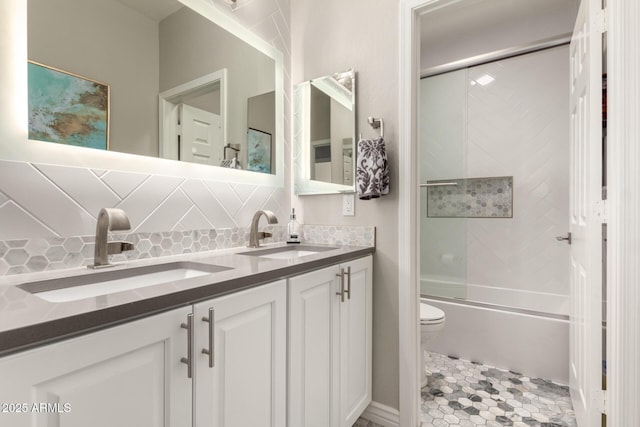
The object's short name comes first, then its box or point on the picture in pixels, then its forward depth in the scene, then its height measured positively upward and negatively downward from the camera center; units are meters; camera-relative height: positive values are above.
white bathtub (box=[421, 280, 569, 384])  2.08 -0.87
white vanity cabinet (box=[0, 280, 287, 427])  0.53 -0.34
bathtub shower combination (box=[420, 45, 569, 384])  2.61 +0.19
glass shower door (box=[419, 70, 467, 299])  2.78 +0.31
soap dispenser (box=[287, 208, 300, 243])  1.82 -0.10
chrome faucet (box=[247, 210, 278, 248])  1.60 -0.11
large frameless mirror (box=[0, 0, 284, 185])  1.03 +0.50
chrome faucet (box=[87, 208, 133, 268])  0.96 -0.07
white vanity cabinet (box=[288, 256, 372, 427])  1.14 -0.55
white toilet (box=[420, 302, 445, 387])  1.93 -0.70
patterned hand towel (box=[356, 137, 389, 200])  1.54 +0.21
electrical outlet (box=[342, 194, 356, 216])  1.75 +0.04
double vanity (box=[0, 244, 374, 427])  0.55 -0.31
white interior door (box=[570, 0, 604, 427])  1.28 -0.04
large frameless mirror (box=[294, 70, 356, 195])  1.79 +0.47
